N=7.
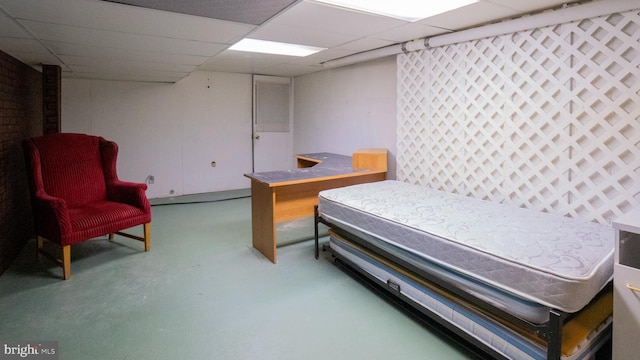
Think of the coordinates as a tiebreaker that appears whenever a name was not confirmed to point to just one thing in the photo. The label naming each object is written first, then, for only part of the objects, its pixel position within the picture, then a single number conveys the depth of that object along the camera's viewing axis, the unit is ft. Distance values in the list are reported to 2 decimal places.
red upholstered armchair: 8.61
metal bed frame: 4.46
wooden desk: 9.70
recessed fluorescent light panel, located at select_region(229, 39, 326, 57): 11.57
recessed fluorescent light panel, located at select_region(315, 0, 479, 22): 7.47
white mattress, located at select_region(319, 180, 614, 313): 4.57
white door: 19.48
